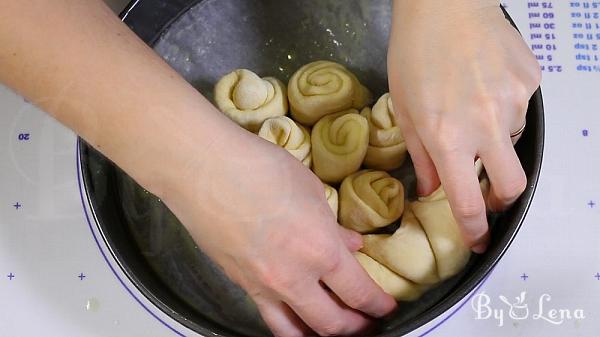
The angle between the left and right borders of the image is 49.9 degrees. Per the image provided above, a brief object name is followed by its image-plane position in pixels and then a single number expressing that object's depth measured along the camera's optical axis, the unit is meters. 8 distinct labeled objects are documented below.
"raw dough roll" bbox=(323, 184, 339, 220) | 0.84
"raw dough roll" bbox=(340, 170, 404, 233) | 0.82
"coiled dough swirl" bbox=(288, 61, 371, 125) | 0.88
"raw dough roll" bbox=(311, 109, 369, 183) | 0.85
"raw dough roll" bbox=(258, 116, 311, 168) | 0.85
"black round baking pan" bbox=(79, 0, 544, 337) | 0.76
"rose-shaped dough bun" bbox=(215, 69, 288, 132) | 0.89
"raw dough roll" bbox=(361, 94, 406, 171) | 0.85
